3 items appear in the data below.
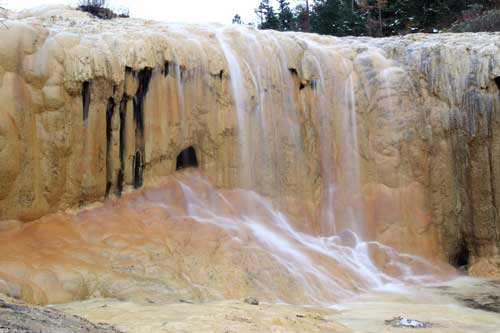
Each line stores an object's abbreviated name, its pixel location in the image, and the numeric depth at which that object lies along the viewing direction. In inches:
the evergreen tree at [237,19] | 1822.1
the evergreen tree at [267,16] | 1556.2
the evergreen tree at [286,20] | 1579.7
